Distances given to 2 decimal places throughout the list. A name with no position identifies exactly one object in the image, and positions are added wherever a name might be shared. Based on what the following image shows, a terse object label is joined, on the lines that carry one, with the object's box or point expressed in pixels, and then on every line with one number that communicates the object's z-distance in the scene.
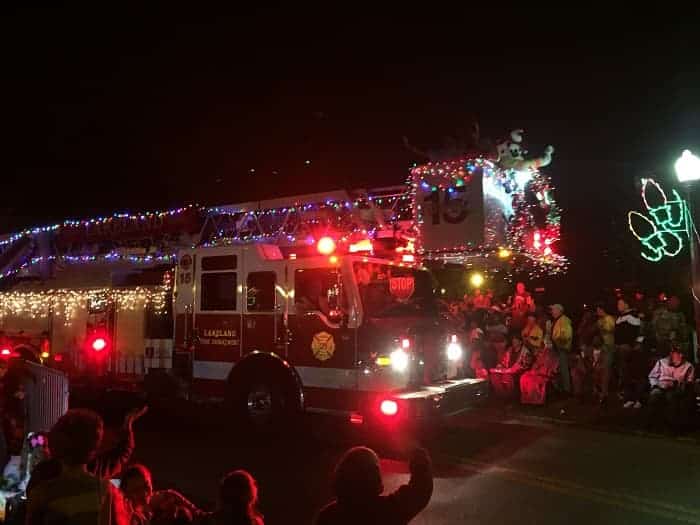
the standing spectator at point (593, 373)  11.26
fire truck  8.23
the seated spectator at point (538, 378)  11.05
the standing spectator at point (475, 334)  12.12
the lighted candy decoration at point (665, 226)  11.95
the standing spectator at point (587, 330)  11.66
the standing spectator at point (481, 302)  12.96
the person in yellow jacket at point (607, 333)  11.27
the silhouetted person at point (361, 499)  2.86
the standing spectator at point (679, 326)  10.52
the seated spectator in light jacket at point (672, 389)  9.16
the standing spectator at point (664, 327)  10.54
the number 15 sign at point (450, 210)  8.44
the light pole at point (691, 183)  9.40
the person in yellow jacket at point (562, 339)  11.53
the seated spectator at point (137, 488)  3.84
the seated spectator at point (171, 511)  3.54
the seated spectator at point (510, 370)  11.47
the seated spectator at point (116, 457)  3.74
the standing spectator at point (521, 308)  12.26
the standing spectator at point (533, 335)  11.71
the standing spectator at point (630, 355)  10.80
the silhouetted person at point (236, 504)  3.19
